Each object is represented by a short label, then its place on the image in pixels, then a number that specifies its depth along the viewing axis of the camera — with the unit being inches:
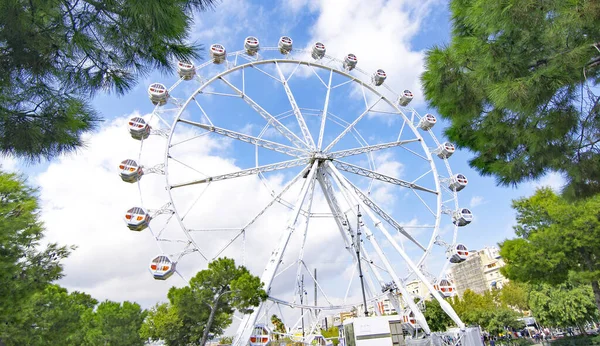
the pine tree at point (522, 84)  211.5
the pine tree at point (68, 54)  163.2
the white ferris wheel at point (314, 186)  783.1
